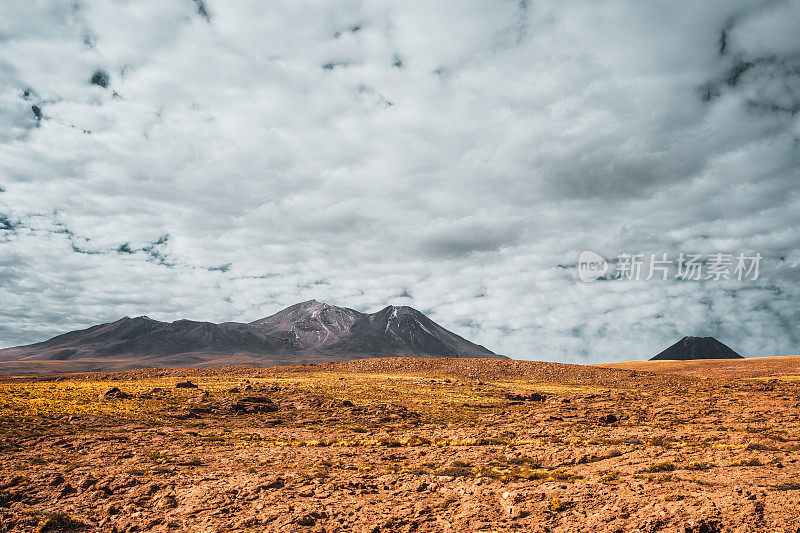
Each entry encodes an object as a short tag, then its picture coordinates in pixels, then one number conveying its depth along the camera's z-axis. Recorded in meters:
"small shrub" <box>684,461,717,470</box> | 14.02
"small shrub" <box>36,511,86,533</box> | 11.38
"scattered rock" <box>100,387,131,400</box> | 35.16
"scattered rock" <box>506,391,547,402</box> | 39.62
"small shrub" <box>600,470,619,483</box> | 13.29
